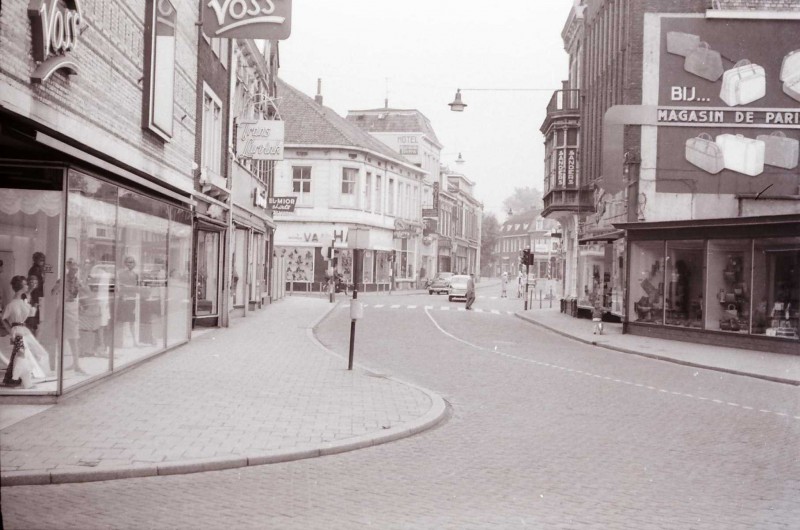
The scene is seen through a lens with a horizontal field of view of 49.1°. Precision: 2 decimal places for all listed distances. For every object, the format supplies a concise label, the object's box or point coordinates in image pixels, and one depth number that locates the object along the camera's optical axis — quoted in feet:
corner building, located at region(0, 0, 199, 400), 31.17
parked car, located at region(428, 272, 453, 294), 203.42
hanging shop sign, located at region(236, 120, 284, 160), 86.74
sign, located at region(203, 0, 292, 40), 46.93
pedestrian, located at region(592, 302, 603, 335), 82.33
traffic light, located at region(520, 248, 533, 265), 136.56
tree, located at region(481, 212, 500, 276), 400.88
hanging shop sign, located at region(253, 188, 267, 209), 105.40
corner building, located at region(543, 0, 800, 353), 91.40
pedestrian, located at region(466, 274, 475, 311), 129.90
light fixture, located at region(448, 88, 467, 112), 104.06
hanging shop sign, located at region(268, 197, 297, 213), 117.39
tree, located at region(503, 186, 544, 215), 517.31
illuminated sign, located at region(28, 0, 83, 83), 30.60
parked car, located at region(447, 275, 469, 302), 161.99
